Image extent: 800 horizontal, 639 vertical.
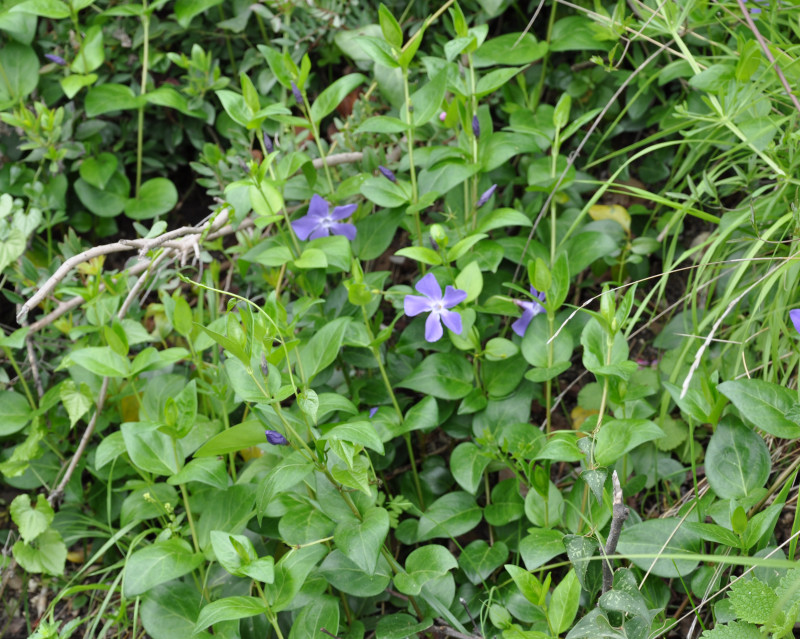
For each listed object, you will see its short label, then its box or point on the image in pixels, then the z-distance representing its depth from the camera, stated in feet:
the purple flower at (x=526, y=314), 5.20
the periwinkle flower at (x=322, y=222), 5.30
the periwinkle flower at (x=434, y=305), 5.08
